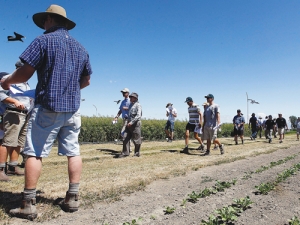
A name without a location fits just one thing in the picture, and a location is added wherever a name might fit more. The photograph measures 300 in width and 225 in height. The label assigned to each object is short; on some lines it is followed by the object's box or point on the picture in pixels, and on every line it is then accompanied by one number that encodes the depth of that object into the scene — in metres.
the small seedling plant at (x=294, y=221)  2.47
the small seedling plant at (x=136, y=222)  2.47
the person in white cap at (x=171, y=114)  14.52
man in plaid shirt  2.67
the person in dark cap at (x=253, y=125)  19.06
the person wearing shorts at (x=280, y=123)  16.52
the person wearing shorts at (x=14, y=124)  4.08
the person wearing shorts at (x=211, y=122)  8.48
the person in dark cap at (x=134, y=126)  7.87
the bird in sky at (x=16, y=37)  4.31
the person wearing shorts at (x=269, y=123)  17.23
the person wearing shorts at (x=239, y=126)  14.22
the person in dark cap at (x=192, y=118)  9.29
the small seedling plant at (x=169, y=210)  2.86
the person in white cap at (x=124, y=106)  9.37
